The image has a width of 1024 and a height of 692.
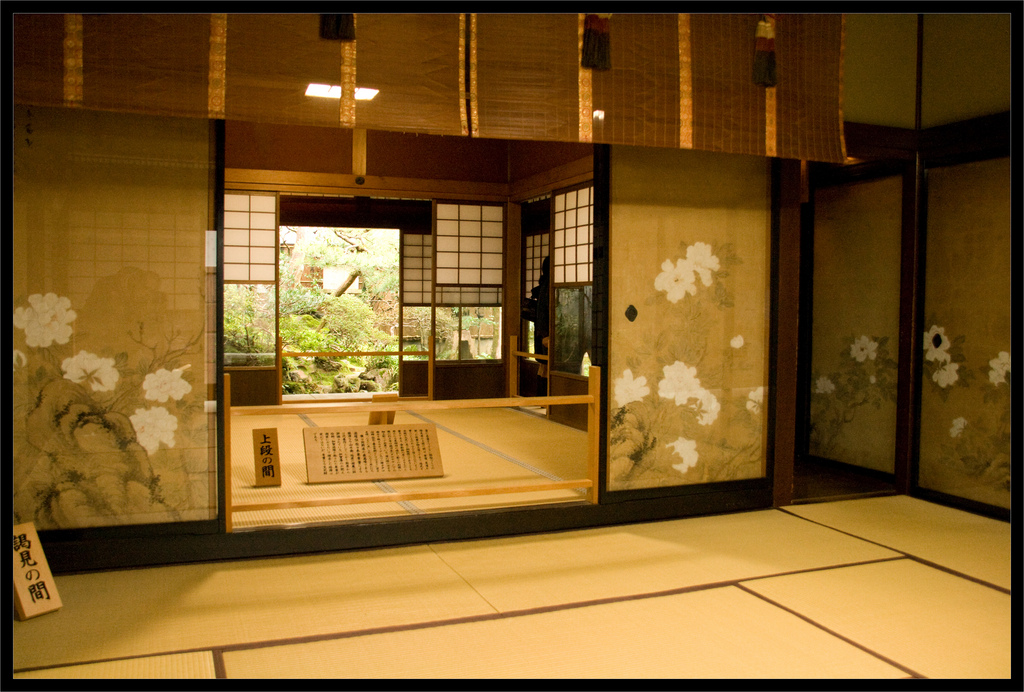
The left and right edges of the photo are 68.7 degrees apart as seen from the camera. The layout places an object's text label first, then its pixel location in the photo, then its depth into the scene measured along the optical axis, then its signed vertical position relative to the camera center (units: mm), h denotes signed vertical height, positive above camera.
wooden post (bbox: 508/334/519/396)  7395 -388
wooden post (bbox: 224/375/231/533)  2955 -564
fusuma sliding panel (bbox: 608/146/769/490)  3590 +61
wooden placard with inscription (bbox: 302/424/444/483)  4163 -737
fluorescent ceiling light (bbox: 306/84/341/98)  2842 +887
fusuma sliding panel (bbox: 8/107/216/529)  2742 -3
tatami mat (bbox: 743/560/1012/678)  2209 -948
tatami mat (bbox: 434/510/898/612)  2752 -947
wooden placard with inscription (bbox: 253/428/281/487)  3988 -721
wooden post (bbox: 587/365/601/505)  3529 -486
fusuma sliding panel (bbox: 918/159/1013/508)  3777 -12
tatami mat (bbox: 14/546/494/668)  2246 -955
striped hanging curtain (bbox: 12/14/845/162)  2652 +1008
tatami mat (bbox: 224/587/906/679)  2088 -954
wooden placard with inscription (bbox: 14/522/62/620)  2383 -847
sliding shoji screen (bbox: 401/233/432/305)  7961 +607
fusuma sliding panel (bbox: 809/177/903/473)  4371 +61
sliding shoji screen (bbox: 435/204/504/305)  7539 +734
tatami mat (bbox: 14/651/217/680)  2029 -959
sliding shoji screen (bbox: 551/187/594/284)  6016 +741
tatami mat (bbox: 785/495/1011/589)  3080 -931
